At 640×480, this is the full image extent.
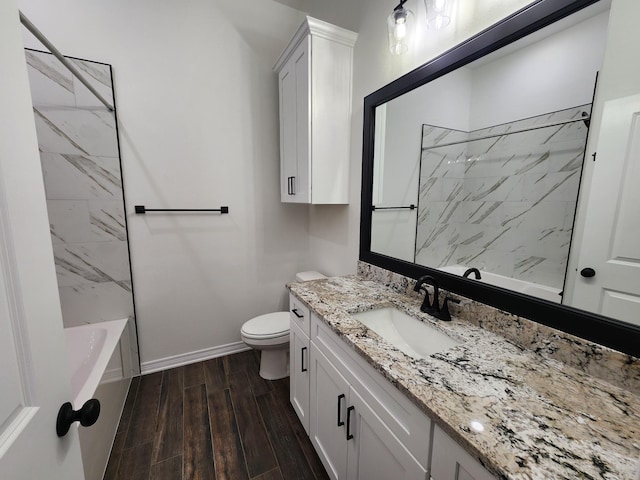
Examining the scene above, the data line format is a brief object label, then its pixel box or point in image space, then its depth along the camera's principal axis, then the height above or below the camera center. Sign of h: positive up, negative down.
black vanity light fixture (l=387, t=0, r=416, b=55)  1.29 +0.84
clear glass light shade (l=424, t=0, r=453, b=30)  1.15 +0.81
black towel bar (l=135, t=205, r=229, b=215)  1.96 -0.08
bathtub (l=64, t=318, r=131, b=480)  1.21 -0.99
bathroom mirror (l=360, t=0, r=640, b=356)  0.88 +0.19
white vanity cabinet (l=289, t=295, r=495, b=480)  0.69 -0.73
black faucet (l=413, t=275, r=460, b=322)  1.17 -0.46
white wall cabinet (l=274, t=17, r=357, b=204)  1.66 +0.59
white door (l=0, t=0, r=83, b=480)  0.43 -0.18
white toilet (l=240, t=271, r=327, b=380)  1.90 -0.98
